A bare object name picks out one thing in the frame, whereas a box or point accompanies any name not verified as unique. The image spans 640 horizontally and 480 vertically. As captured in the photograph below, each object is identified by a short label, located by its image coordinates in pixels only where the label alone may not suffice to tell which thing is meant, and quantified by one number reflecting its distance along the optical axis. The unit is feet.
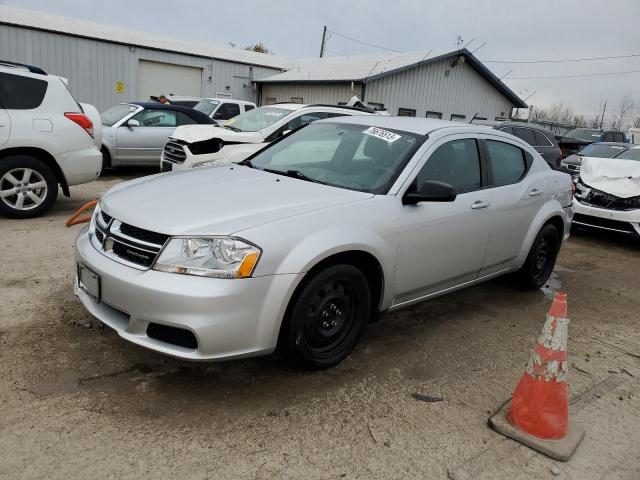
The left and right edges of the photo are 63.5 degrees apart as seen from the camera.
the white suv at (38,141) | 20.17
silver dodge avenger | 9.03
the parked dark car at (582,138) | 60.13
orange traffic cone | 9.23
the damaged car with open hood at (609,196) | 25.08
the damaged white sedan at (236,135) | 26.58
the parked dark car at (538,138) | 38.69
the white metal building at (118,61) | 61.31
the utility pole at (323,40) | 130.93
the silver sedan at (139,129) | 33.71
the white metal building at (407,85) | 66.39
